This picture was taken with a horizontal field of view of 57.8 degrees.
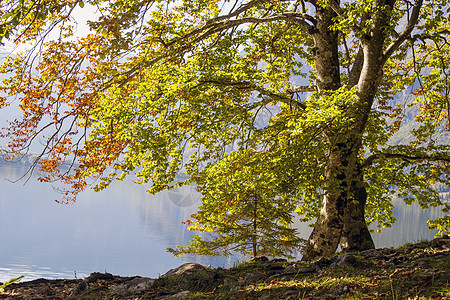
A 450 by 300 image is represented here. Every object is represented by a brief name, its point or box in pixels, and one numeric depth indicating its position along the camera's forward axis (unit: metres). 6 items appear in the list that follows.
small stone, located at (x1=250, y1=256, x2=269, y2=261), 9.60
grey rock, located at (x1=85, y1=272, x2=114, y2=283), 9.25
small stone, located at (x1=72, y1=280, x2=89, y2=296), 8.44
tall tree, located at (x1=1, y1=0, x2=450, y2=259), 10.57
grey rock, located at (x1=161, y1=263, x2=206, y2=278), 8.45
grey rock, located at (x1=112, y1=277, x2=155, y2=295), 7.71
